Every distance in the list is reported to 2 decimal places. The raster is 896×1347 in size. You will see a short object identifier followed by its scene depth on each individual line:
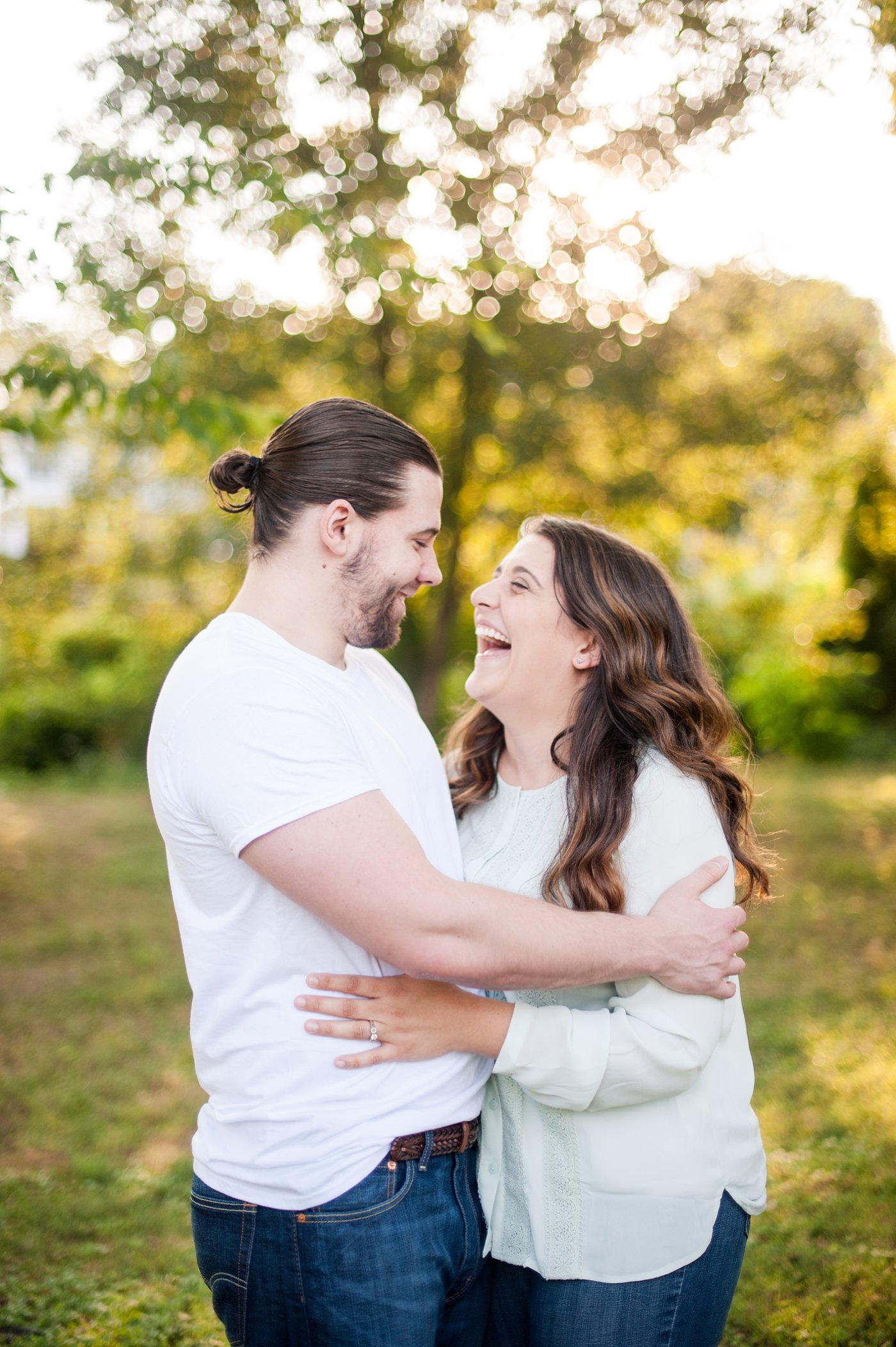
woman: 1.92
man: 1.67
